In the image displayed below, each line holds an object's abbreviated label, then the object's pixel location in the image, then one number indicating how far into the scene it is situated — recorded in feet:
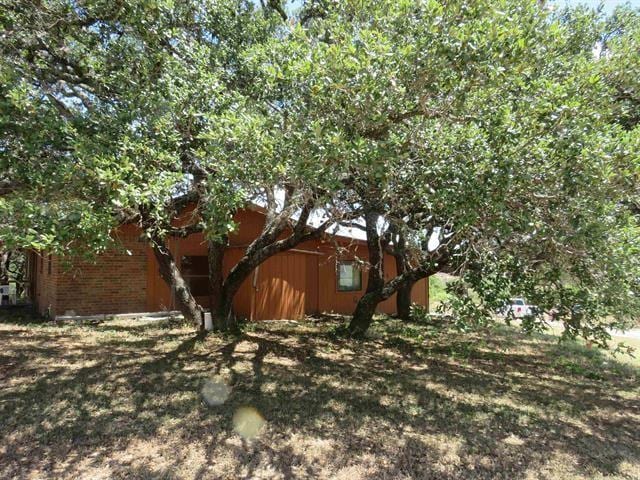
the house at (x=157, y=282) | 40.93
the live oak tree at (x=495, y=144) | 14.38
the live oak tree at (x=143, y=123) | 15.03
